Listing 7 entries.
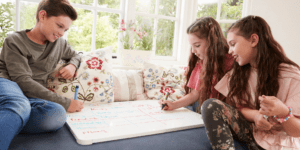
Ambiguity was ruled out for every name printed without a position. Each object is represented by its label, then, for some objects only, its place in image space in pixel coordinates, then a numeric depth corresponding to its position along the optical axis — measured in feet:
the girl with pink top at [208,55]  4.10
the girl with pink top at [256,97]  2.71
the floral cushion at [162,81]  5.55
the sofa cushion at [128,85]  5.32
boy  2.66
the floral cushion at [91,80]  4.43
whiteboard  2.94
